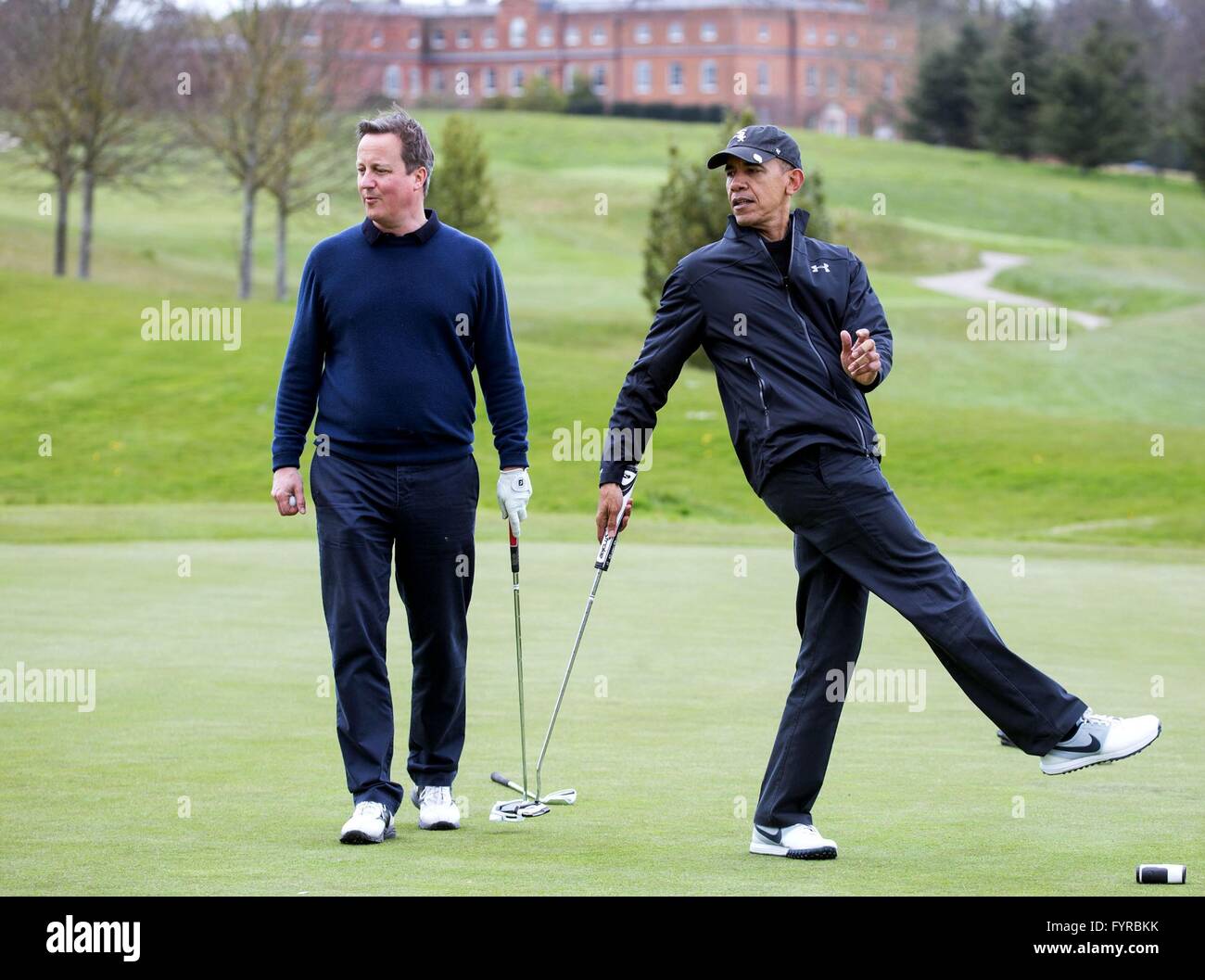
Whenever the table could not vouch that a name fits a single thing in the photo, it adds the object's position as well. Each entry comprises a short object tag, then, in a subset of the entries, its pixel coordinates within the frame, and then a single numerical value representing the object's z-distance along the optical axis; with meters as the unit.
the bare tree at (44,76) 42.22
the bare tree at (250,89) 42.62
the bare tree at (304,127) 43.00
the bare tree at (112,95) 42.97
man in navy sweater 6.16
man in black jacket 5.65
